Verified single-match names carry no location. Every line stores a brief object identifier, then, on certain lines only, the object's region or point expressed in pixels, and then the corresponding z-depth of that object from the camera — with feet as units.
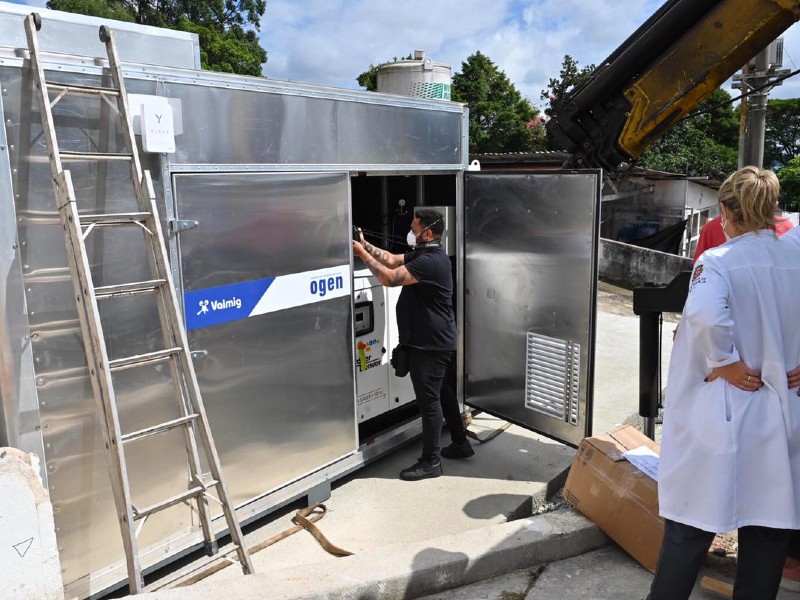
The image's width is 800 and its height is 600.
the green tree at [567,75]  103.60
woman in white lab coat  7.63
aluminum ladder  8.58
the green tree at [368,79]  85.47
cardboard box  10.09
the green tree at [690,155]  85.51
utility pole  32.91
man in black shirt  14.08
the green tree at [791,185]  92.68
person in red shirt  14.25
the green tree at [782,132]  137.18
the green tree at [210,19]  76.74
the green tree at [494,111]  97.45
